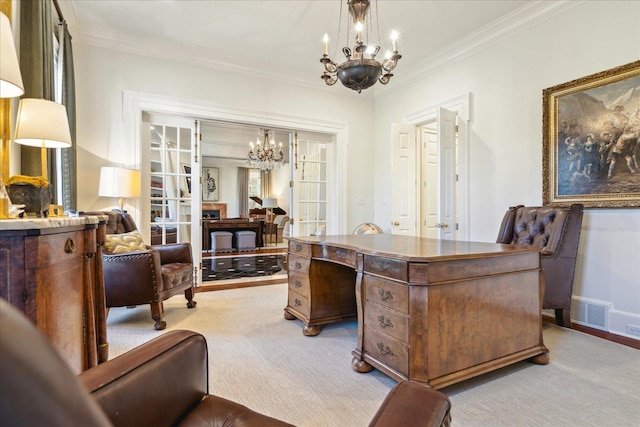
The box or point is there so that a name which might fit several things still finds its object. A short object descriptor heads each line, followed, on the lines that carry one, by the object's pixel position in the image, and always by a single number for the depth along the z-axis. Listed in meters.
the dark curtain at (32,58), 2.26
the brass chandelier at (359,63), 2.26
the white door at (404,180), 4.60
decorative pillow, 2.84
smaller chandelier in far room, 7.56
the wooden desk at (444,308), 1.72
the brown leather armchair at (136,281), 2.74
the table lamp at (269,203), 11.57
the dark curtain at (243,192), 11.72
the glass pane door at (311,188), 5.21
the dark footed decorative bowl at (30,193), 1.50
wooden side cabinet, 1.08
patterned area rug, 5.12
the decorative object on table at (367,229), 4.42
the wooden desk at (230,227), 8.17
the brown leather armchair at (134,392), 0.28
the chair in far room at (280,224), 10.13
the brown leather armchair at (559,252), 2.71
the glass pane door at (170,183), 4.21
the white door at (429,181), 5.00
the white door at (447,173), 3.71
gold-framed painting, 2.66
